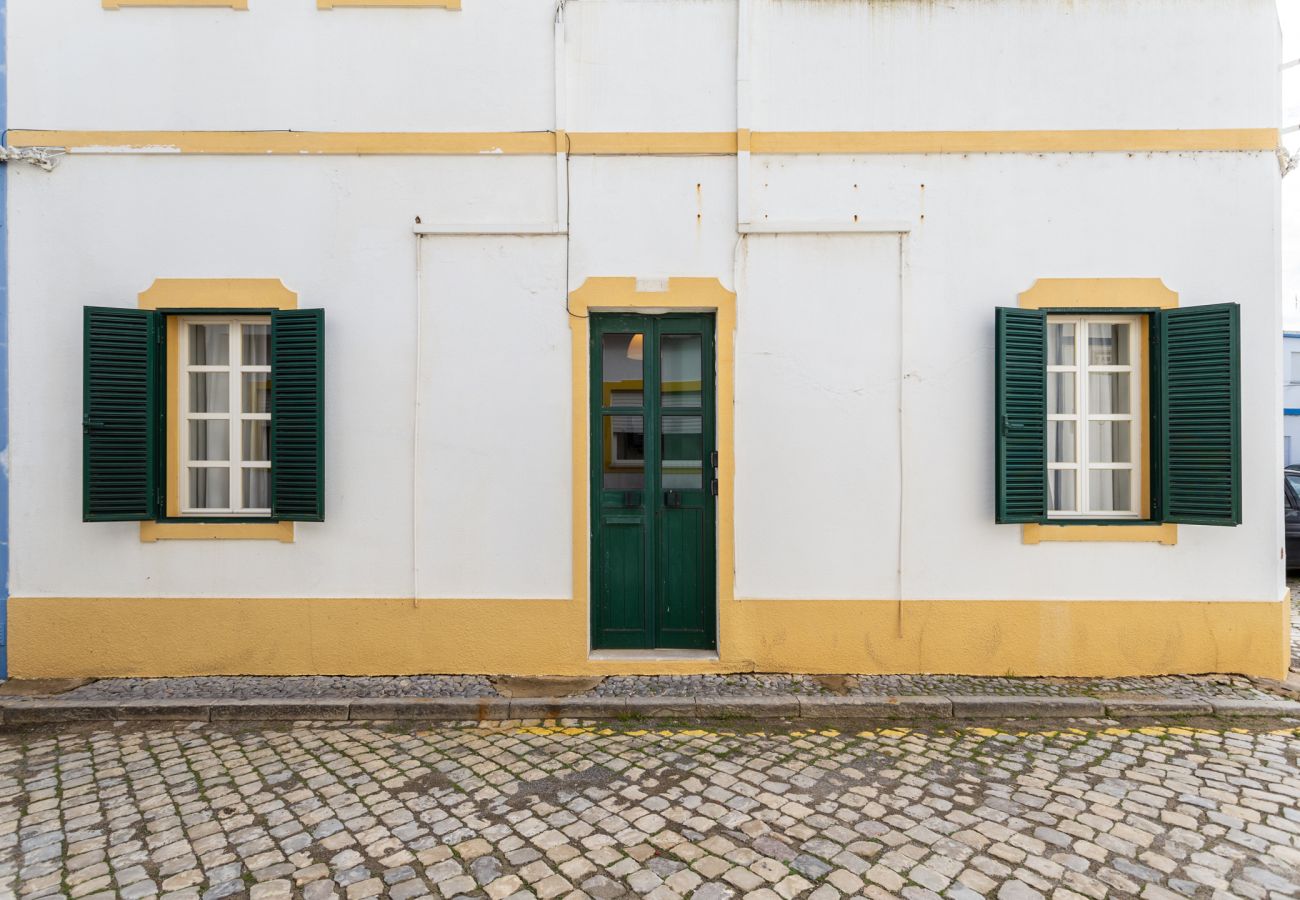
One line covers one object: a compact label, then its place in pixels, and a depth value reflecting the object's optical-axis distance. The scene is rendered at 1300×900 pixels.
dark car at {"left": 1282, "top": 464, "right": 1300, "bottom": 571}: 9.30
